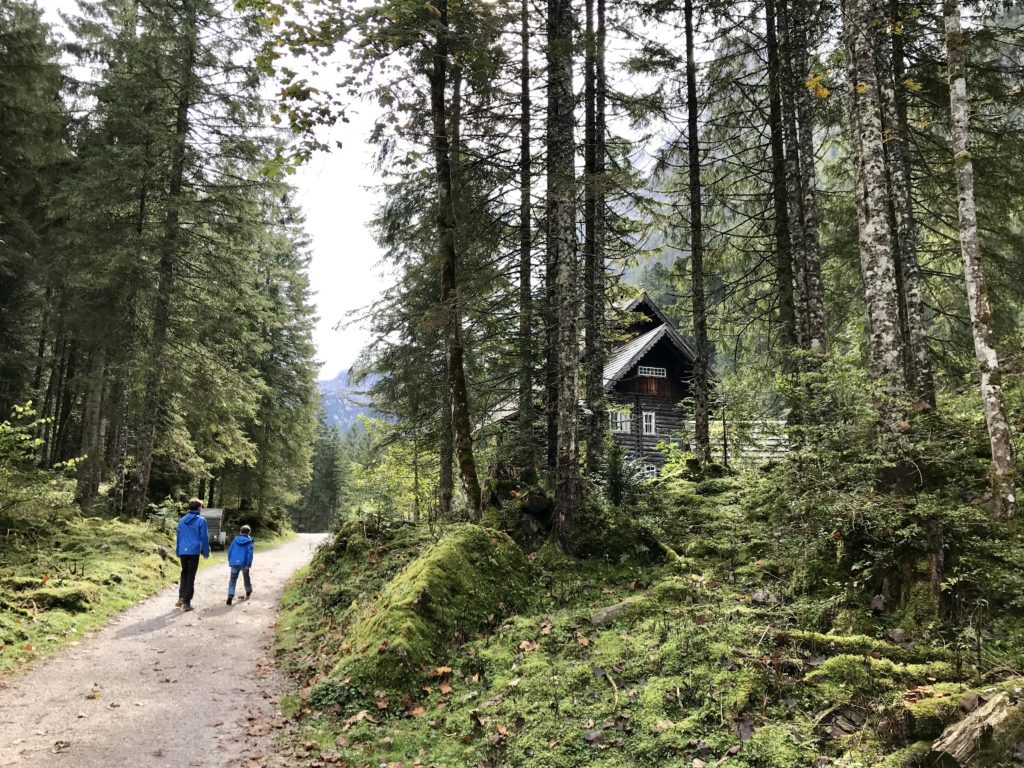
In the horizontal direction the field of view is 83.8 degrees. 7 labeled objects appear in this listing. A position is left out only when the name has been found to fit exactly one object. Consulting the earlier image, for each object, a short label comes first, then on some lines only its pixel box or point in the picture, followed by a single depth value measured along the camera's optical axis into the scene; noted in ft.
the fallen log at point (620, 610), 23.00
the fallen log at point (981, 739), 11.37
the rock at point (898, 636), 16.65
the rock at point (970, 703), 12.73
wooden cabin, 85.46
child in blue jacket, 42.85
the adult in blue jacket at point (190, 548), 37.81
